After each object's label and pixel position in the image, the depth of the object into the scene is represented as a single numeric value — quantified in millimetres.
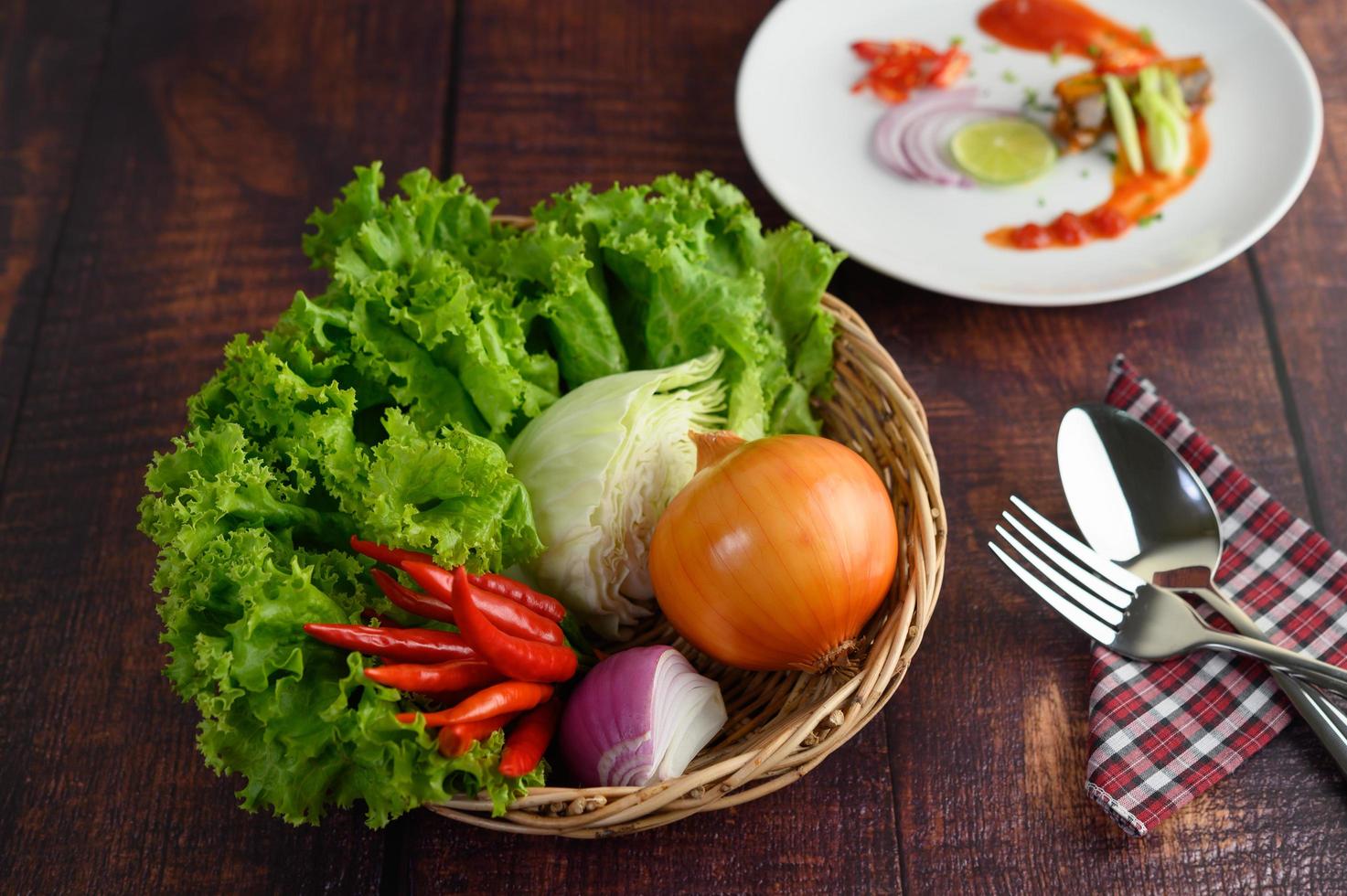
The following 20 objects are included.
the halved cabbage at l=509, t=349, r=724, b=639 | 868
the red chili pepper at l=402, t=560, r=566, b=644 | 812
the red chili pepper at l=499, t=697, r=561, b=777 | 804
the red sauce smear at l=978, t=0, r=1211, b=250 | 992
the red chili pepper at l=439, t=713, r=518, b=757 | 795
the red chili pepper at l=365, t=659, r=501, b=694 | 797
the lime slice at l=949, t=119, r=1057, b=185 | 1015
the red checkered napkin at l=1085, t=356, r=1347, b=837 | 847
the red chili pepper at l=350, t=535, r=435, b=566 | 821
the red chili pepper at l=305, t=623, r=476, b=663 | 803
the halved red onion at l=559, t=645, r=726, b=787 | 821
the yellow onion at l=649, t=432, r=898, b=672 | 833
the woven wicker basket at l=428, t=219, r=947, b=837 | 803
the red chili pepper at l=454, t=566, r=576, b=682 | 802
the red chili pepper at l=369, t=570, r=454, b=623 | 825
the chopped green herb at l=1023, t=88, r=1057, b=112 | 1047
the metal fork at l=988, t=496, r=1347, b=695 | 870
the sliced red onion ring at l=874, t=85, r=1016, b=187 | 1014
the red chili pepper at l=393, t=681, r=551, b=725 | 798
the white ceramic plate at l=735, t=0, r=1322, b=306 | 970
